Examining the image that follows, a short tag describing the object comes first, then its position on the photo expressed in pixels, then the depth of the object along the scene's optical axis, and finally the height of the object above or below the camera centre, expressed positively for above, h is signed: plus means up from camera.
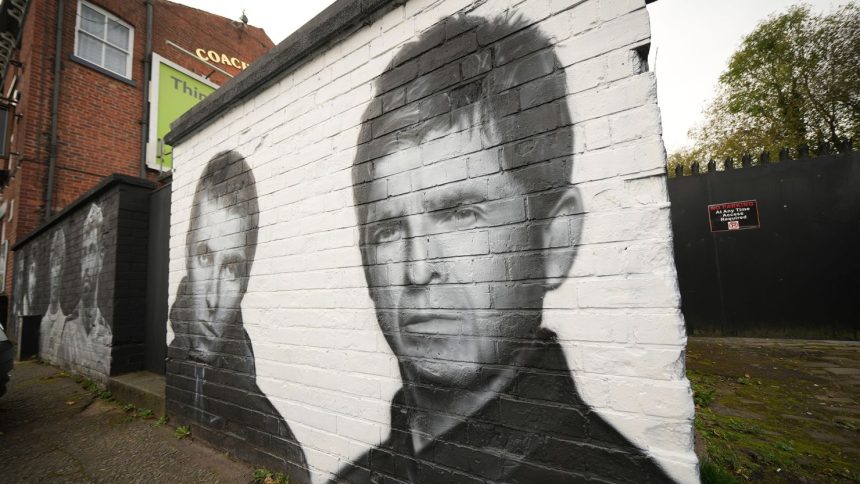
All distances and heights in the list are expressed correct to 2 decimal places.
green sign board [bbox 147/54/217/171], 9.45 +5.38
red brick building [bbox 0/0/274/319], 7.56 +4.61
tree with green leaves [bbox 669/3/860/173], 10.12 +5.42
